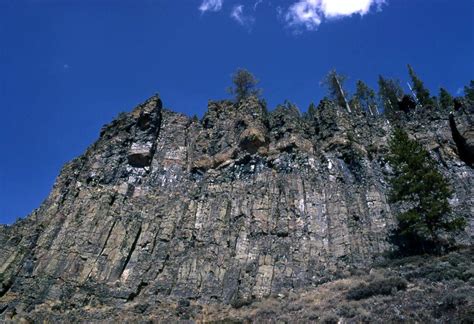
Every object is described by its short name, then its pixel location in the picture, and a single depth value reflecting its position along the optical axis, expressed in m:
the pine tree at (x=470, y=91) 50.96
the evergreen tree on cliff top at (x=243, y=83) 51.78
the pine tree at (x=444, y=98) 52.61
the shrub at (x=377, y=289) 21.45
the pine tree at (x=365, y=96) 58.91
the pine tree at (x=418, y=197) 28.56
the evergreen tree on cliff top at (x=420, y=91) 54.70
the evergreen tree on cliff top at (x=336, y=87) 54.00
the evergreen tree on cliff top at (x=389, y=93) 56.58
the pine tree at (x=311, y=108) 57.44
